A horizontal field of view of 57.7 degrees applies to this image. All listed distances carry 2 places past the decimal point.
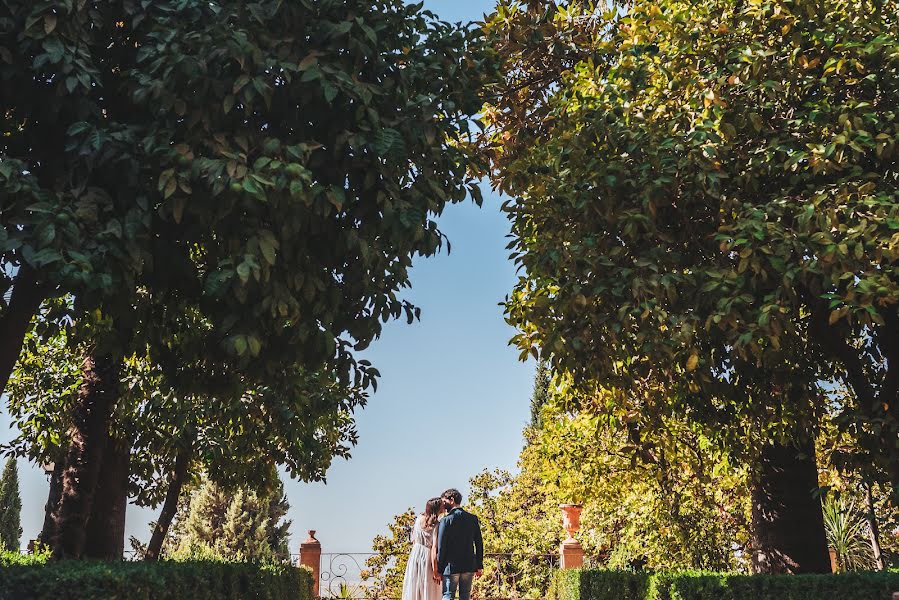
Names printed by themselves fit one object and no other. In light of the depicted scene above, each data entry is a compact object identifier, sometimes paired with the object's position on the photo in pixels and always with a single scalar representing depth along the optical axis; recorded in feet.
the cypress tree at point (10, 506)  97.99
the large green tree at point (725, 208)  25.02
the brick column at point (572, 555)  61.05
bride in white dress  41.01
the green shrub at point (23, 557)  28.94
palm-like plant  59.06
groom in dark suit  34.24
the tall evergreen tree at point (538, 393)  123.24
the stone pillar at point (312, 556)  64.64
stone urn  66.90
